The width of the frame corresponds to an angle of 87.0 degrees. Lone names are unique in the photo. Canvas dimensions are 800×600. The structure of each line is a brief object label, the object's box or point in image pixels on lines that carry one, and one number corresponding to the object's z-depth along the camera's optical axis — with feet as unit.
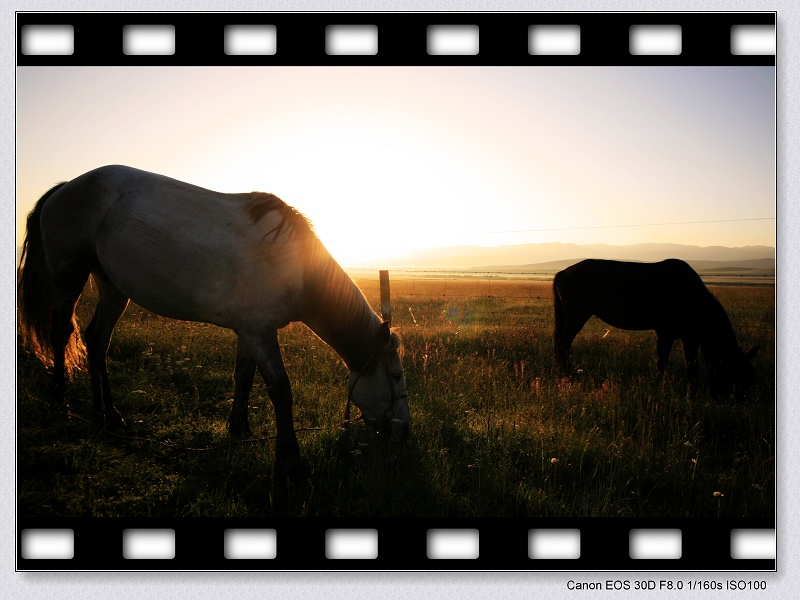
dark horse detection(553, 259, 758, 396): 21.47
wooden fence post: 22.95
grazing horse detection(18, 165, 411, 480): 12.21
